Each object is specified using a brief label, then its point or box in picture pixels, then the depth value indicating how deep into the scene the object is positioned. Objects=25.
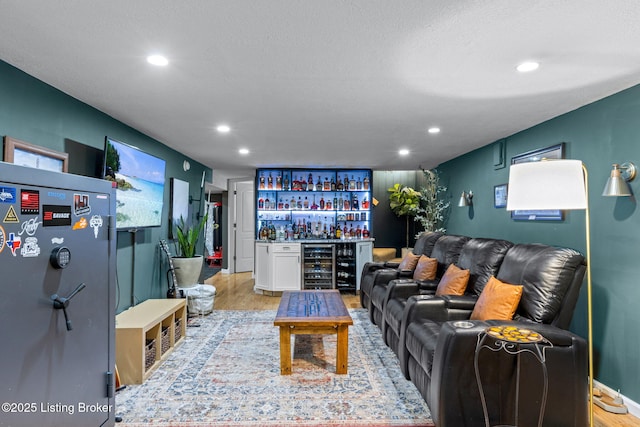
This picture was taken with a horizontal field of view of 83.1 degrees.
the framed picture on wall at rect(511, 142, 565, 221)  3.19
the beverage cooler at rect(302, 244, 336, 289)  6.10
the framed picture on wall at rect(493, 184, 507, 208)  4.11
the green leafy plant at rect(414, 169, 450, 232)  6.04
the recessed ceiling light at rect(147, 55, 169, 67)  2.04
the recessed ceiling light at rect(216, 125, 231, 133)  3.63
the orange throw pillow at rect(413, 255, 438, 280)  4.06
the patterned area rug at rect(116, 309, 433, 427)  2.32
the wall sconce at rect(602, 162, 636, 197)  2.44
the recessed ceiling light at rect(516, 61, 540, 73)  2.12
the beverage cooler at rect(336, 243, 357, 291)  6.21
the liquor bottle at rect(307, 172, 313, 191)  6.61
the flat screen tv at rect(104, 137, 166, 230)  3.15
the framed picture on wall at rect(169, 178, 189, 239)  4.82
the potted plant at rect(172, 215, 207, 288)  4.54
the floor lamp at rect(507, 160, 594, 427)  2.06
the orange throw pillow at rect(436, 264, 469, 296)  3.25
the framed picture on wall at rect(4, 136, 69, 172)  2.16
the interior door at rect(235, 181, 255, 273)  7.99
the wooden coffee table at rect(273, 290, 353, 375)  2.94
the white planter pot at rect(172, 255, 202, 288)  4.53
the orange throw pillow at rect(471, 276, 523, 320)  2.47
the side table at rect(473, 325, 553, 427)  1.86
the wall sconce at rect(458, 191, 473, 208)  5.01
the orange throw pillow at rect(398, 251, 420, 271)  4.48
